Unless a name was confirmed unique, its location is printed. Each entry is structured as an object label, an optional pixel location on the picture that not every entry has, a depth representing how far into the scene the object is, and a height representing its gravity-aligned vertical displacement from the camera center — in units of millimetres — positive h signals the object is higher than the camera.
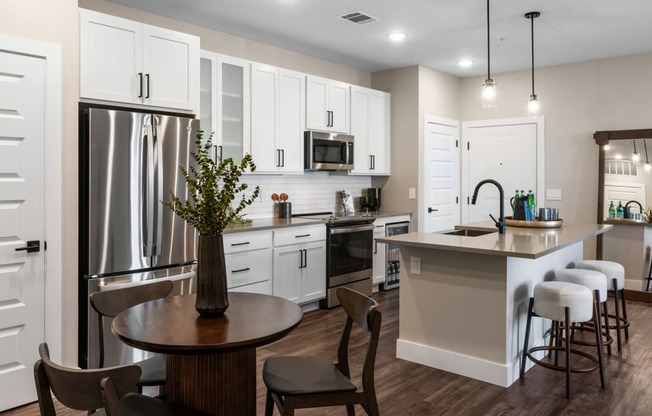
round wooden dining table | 1732 -463
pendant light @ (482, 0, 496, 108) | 3976 +932
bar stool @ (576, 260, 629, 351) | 3955 -555
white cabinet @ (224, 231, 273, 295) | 4266 -470
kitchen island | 3262 -623
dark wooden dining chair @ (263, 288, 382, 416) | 1985 -715
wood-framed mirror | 5598 +144
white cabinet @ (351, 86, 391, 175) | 5996 +953
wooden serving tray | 4391 -140
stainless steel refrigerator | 3242 +9
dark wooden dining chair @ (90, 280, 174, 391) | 2234 -475
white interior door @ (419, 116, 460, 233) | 6371 +411
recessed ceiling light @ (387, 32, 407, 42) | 4973 +1711
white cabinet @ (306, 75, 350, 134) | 5374 +1132
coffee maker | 6453 +108
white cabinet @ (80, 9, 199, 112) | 3330 +1026
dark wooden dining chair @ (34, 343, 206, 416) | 1461 -533
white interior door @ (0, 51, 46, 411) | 2838 -70
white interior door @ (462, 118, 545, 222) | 6465 +629
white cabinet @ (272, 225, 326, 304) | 4684 -540
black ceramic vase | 2021 -283
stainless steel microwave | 5363 +623
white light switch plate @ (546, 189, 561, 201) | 6332 +169
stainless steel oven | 5141 -518
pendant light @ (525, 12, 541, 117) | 4387 +930
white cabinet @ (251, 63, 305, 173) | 4855 +888
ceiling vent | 4430 +1704
